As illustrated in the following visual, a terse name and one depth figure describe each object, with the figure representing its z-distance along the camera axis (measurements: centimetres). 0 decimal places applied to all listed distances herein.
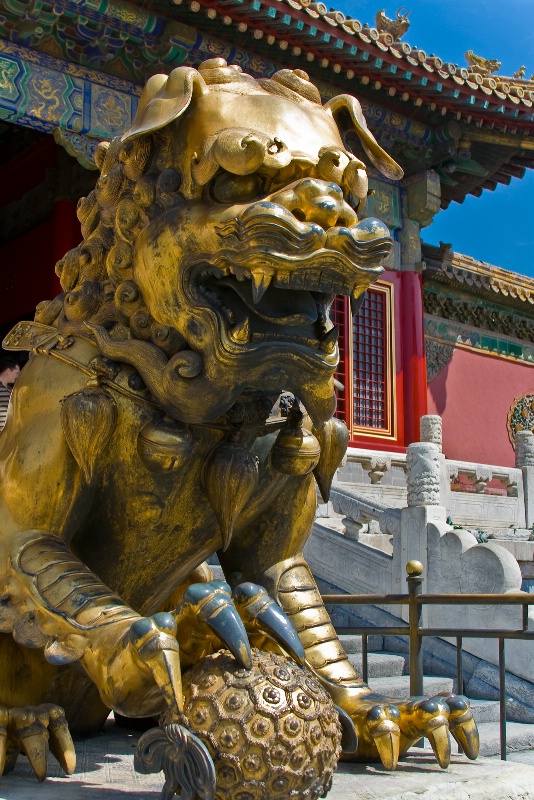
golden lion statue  160
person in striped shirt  398
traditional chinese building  798
